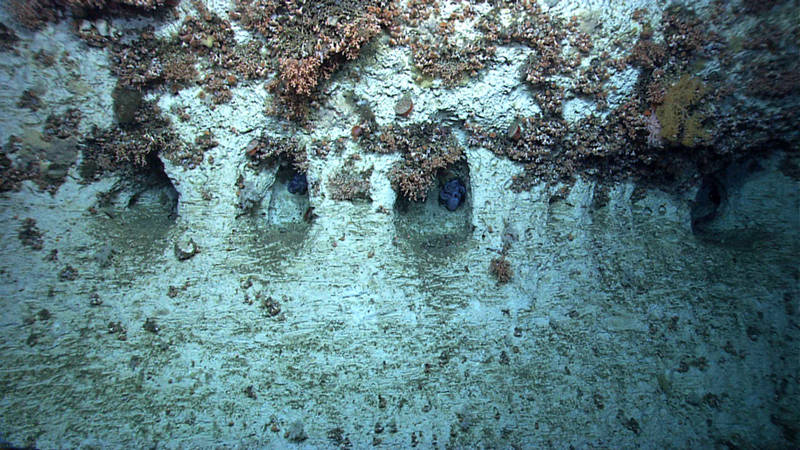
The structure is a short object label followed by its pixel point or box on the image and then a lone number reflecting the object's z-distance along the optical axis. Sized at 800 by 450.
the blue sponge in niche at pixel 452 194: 2.92
